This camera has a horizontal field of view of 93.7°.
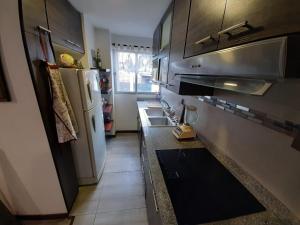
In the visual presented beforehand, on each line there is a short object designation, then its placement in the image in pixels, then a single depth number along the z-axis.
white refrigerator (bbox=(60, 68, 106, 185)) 1.57
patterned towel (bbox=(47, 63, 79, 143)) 1.25
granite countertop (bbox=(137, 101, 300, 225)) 0.65
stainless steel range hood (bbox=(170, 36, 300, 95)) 0.31
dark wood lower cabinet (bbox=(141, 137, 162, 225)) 0.78
